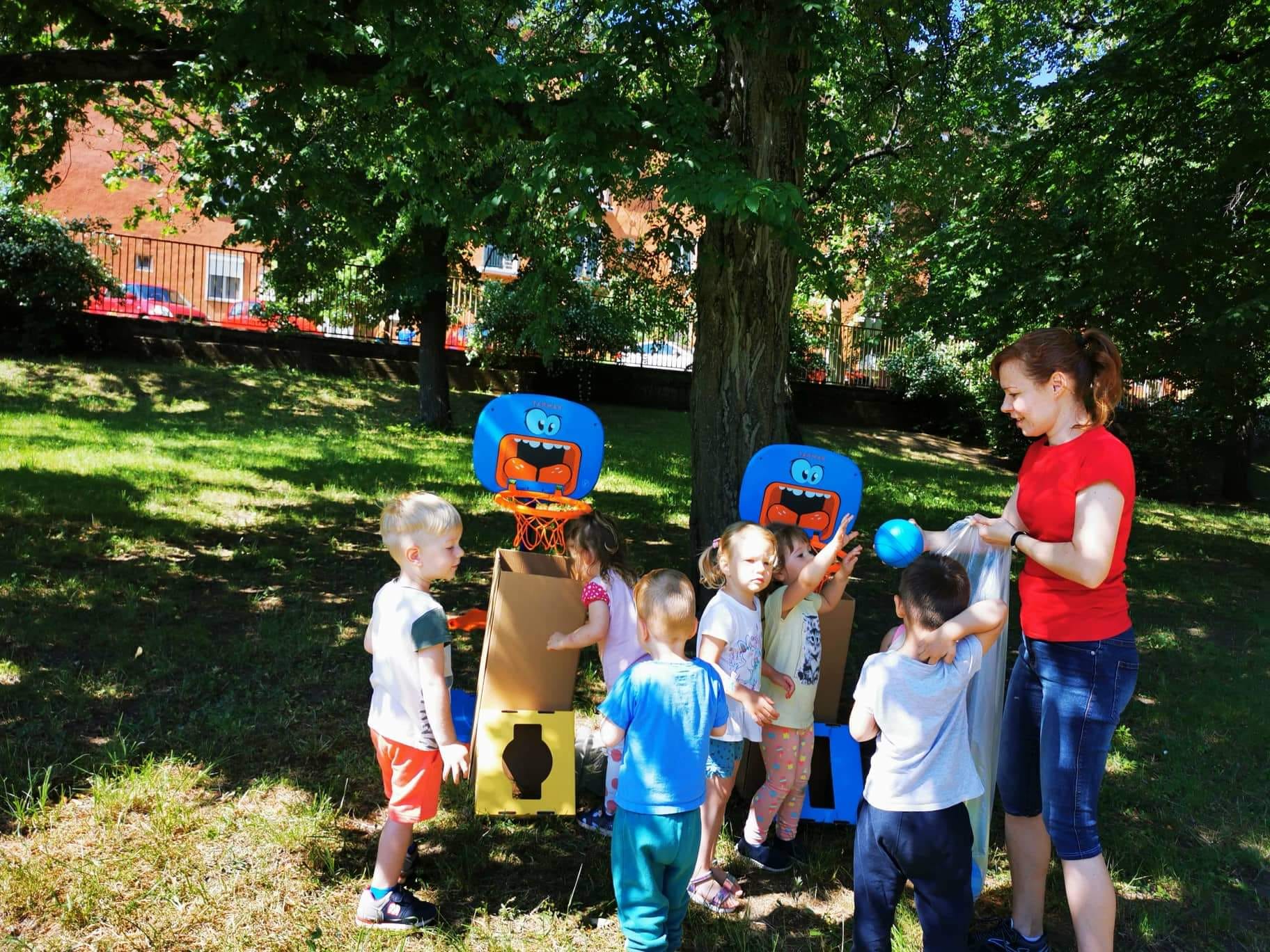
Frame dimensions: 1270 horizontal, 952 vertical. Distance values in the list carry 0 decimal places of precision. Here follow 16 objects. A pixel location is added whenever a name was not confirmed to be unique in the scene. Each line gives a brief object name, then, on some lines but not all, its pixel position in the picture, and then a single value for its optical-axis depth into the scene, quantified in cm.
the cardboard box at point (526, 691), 340
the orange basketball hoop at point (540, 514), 413
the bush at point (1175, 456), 1541
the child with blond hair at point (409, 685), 281
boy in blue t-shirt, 260
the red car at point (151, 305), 1568
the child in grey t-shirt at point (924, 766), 251
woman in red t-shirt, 263
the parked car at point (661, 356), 1762
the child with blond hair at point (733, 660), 312
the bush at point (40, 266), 1385
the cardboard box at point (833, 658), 398
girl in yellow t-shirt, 343
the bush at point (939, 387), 1806
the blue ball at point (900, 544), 310
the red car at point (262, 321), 1562
